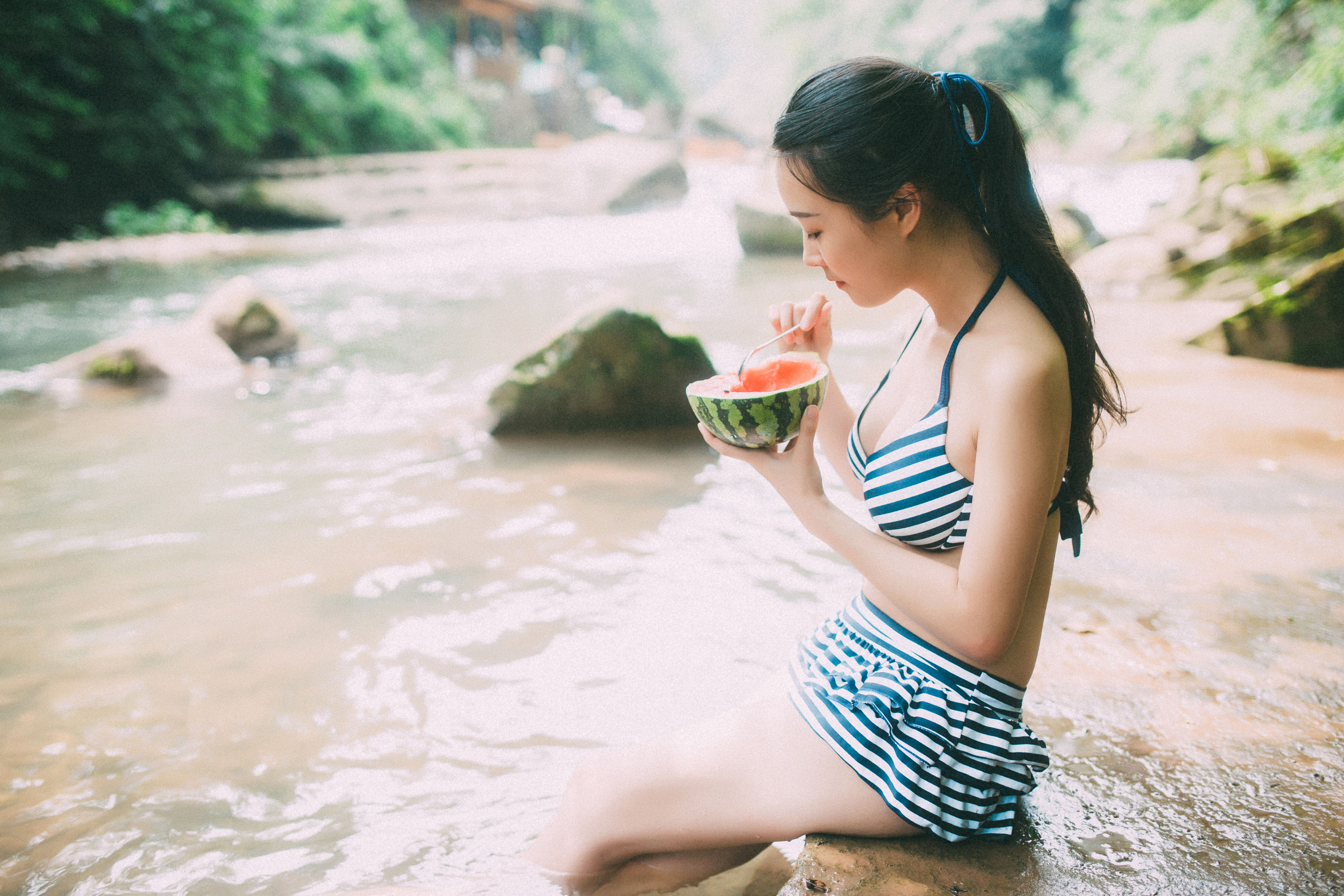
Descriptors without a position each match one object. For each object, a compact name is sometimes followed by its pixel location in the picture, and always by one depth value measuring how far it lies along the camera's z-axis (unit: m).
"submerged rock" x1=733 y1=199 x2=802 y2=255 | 14.34
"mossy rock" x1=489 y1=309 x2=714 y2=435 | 5.29
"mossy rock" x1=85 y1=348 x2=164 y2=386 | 7.04
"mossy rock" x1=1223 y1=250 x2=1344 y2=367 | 5.86
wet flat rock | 1.62
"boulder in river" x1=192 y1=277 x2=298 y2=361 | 7.83
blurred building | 33.31
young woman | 1.57
